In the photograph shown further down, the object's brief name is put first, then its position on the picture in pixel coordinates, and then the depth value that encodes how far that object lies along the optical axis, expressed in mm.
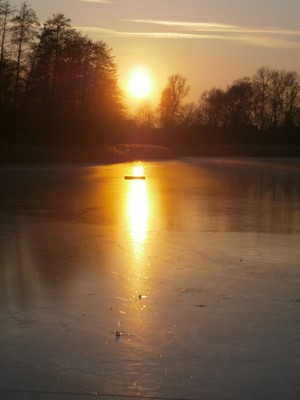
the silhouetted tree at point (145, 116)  108012
